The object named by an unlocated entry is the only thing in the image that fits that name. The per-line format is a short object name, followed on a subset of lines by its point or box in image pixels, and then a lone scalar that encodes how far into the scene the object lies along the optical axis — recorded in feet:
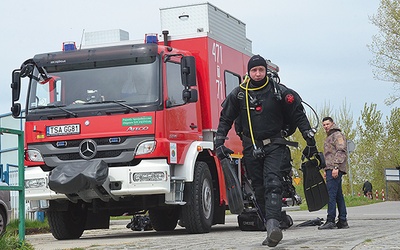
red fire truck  39.96
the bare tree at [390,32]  131.64
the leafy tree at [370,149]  187.42
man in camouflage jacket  44.37
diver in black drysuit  30.71
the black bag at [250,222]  45.39
